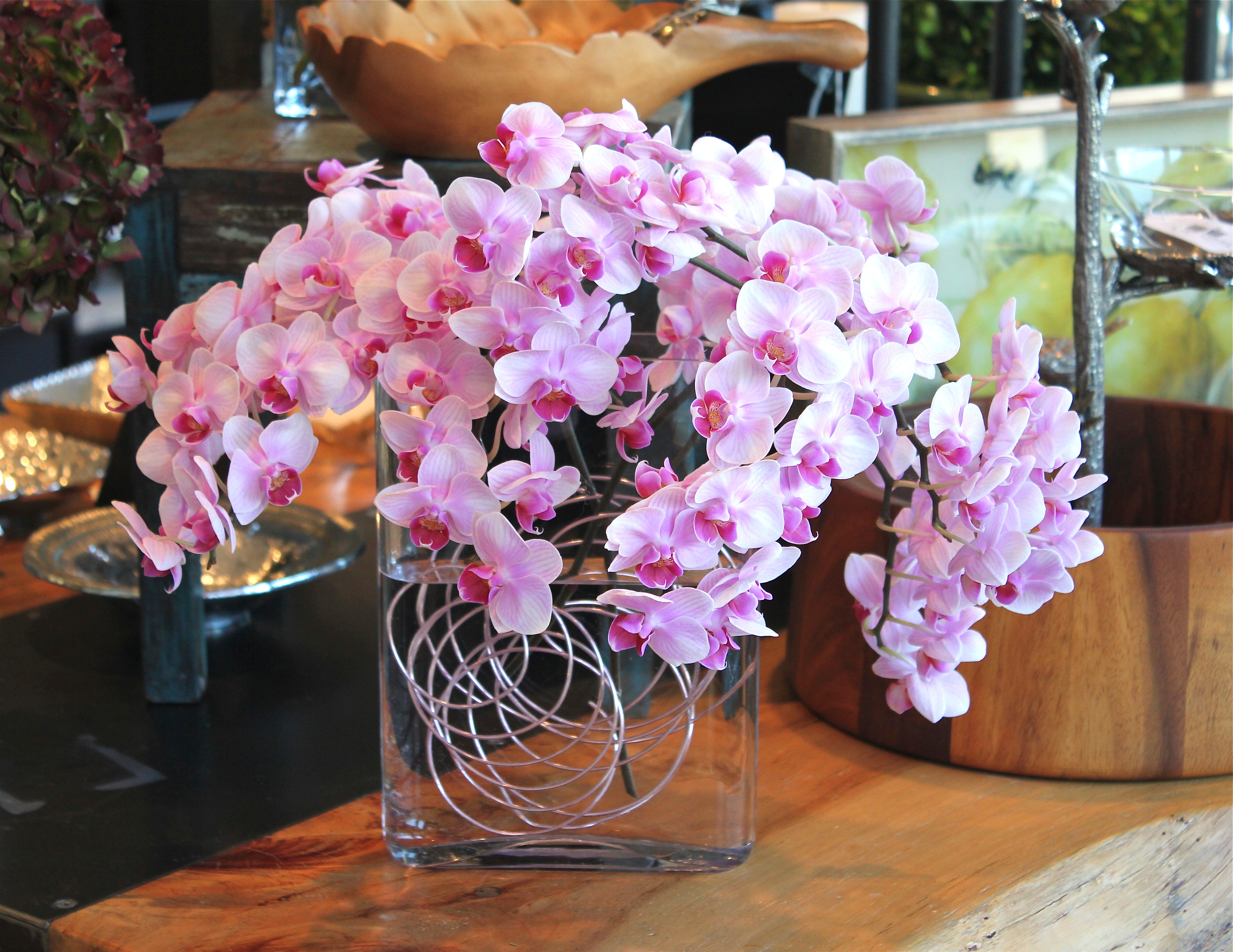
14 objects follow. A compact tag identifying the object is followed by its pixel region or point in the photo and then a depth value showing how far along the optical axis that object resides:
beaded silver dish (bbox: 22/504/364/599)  2.15
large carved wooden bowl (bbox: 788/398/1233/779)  1.86
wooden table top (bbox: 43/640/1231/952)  1.73
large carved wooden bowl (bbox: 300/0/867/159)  1.96
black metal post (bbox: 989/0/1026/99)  3.20
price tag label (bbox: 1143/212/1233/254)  1.99
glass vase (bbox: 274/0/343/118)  2.45
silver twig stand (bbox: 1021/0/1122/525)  1.92
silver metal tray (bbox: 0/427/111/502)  2.62
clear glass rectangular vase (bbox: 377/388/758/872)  1.77
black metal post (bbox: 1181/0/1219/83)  3.54
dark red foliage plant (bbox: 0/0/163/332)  1.84
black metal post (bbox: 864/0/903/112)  2.96
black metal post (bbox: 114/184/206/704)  2.00
